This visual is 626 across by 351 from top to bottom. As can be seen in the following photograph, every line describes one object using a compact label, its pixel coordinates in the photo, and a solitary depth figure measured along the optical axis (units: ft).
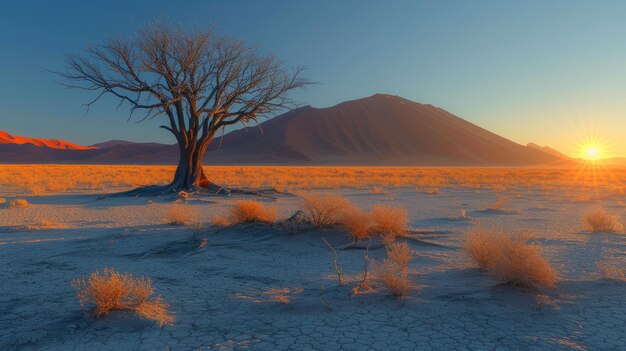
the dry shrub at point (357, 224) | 30.45
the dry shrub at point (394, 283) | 18.85
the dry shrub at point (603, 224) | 36.68
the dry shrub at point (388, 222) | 31.50
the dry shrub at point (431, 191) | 77.96
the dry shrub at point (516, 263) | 19.80
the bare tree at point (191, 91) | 61.21
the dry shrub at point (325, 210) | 32.71
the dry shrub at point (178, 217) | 39.60
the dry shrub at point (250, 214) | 35.63
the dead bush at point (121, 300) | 16.52
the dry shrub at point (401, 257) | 22.34
